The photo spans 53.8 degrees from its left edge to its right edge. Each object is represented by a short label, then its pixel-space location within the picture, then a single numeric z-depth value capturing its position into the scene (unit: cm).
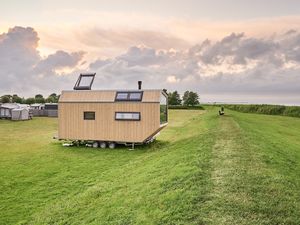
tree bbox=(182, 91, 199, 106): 9819
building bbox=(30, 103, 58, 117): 5731
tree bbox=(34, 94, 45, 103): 8471
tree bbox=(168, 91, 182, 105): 9794
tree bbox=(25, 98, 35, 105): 8325
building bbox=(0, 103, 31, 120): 4784
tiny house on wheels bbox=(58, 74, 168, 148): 2216
